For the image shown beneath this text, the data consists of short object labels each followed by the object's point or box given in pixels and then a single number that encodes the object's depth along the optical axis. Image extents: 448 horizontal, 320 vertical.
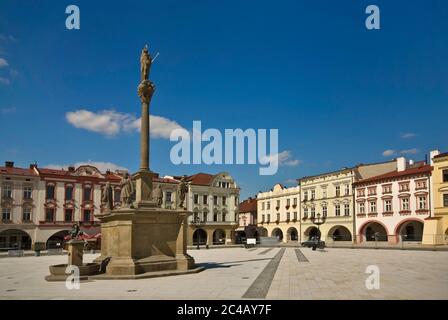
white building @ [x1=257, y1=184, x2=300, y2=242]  63.06
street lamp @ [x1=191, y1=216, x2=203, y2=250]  57.33
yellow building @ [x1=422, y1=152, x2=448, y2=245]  40.88
